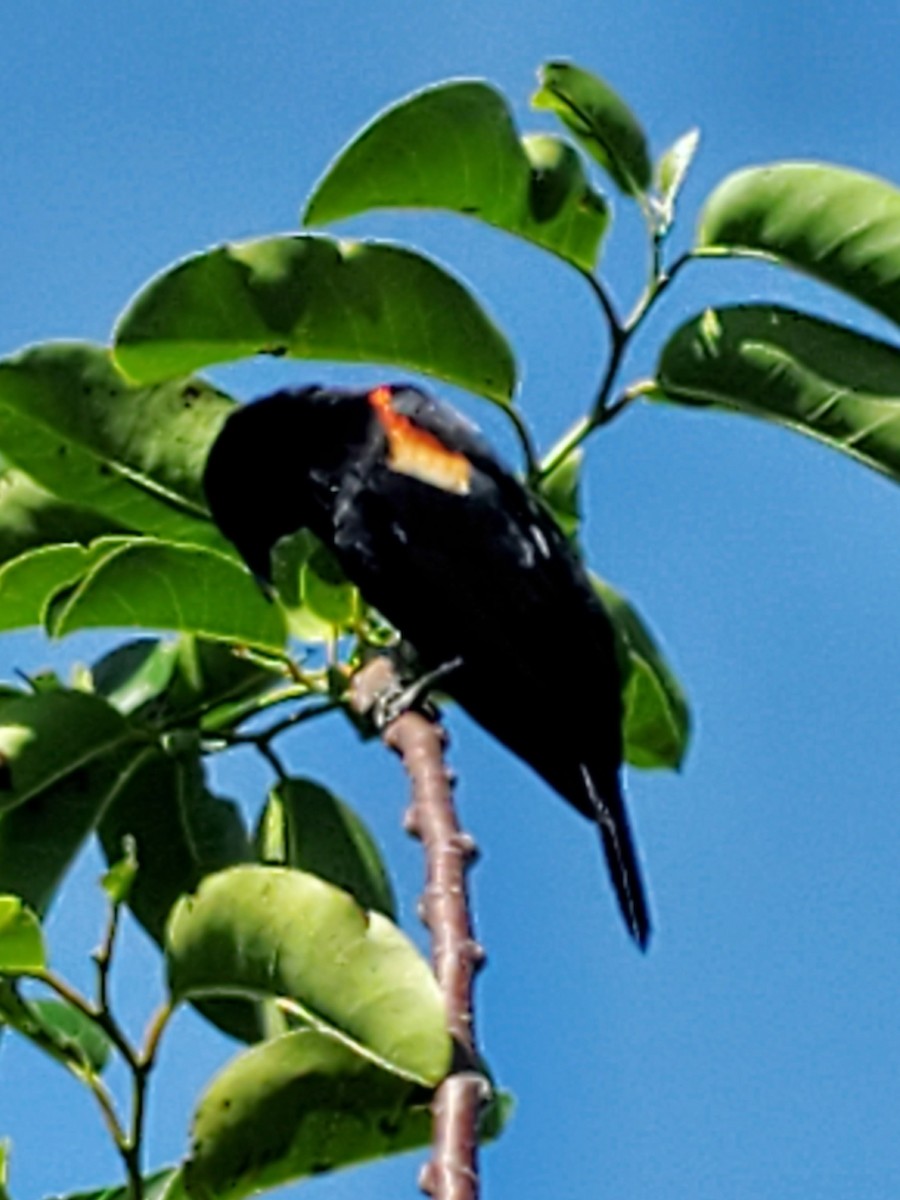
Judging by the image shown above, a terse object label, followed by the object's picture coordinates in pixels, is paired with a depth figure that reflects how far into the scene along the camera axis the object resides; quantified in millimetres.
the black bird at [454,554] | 6324
